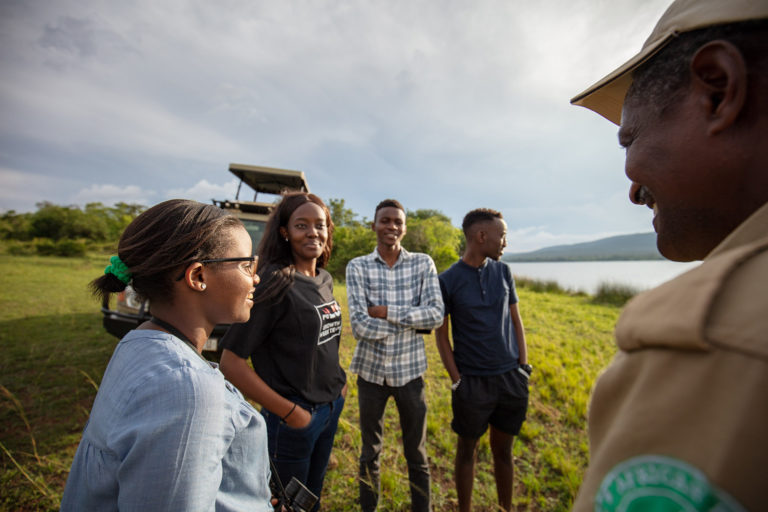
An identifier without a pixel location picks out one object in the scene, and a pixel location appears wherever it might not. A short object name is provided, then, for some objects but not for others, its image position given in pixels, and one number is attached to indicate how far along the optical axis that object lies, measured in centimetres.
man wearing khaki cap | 36
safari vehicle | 402
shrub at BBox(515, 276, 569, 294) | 2086
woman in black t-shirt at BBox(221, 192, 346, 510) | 193
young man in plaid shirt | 257
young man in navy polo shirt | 264
